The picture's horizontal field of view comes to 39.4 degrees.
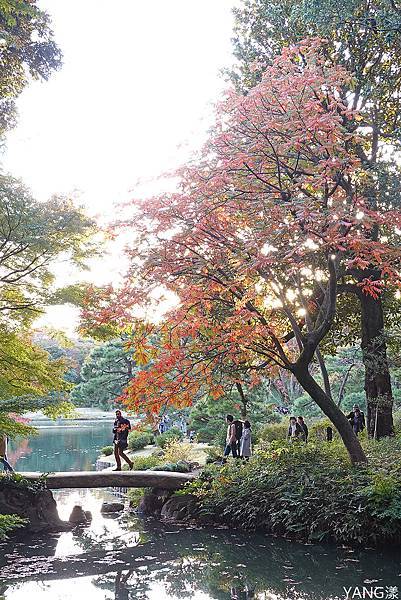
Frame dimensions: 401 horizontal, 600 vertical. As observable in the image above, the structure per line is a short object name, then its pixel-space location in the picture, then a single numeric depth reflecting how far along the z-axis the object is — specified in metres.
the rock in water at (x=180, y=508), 10.01
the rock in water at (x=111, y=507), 11.58
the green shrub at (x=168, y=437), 17.86
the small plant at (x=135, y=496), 11.88
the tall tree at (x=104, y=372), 32.75
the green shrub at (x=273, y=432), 16.14
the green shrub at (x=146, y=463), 13.42
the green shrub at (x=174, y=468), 12.08
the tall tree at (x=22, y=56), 8.94
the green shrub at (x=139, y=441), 20.17
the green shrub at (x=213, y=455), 13.57
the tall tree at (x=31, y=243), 8.87
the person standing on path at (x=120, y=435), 10.85
